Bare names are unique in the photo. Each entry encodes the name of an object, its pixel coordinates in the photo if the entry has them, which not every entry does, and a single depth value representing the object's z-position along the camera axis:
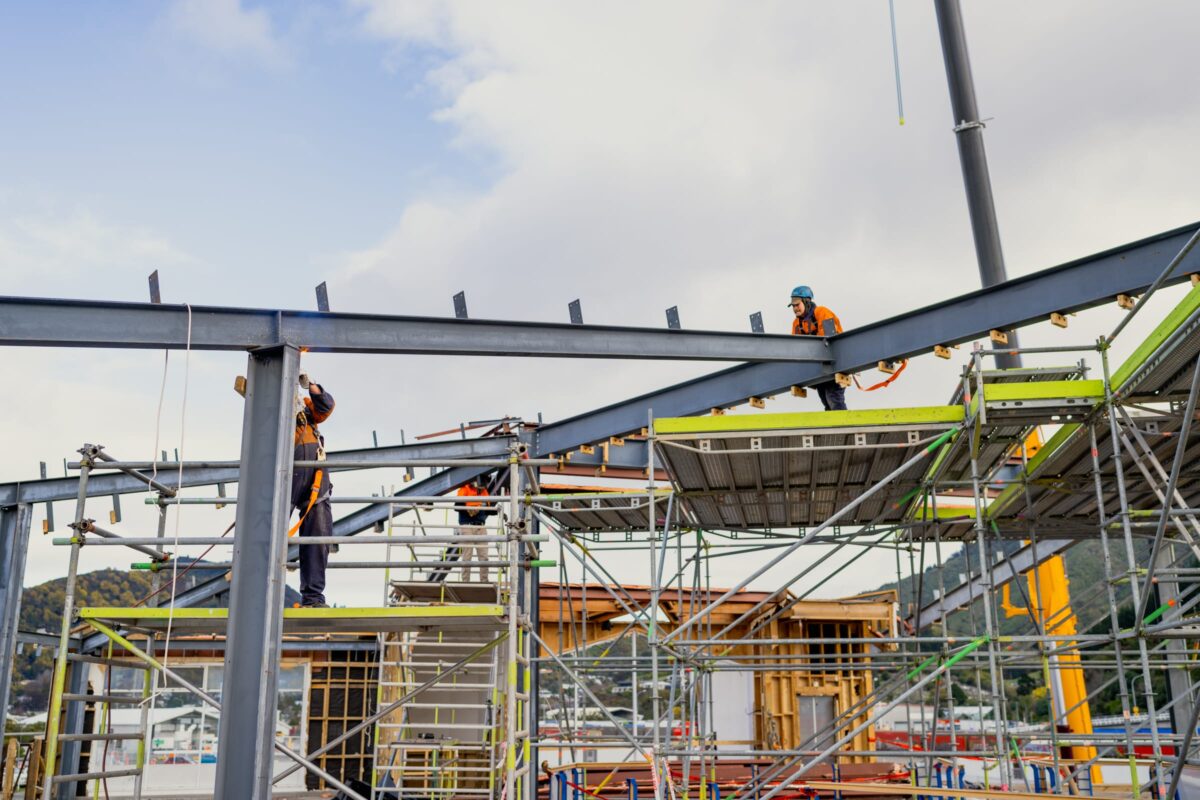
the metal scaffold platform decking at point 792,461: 9.79
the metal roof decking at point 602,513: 14.48
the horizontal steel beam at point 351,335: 8.84
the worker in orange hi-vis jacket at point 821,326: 12.20
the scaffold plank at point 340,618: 8.47
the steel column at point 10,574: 14.82
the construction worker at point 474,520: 17.17
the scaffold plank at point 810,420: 9.67
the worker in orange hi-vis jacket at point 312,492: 9.32
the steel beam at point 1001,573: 17.81
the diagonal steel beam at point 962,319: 9.80
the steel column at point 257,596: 8.31
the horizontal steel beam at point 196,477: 15.37
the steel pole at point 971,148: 16.31
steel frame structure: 8.49
